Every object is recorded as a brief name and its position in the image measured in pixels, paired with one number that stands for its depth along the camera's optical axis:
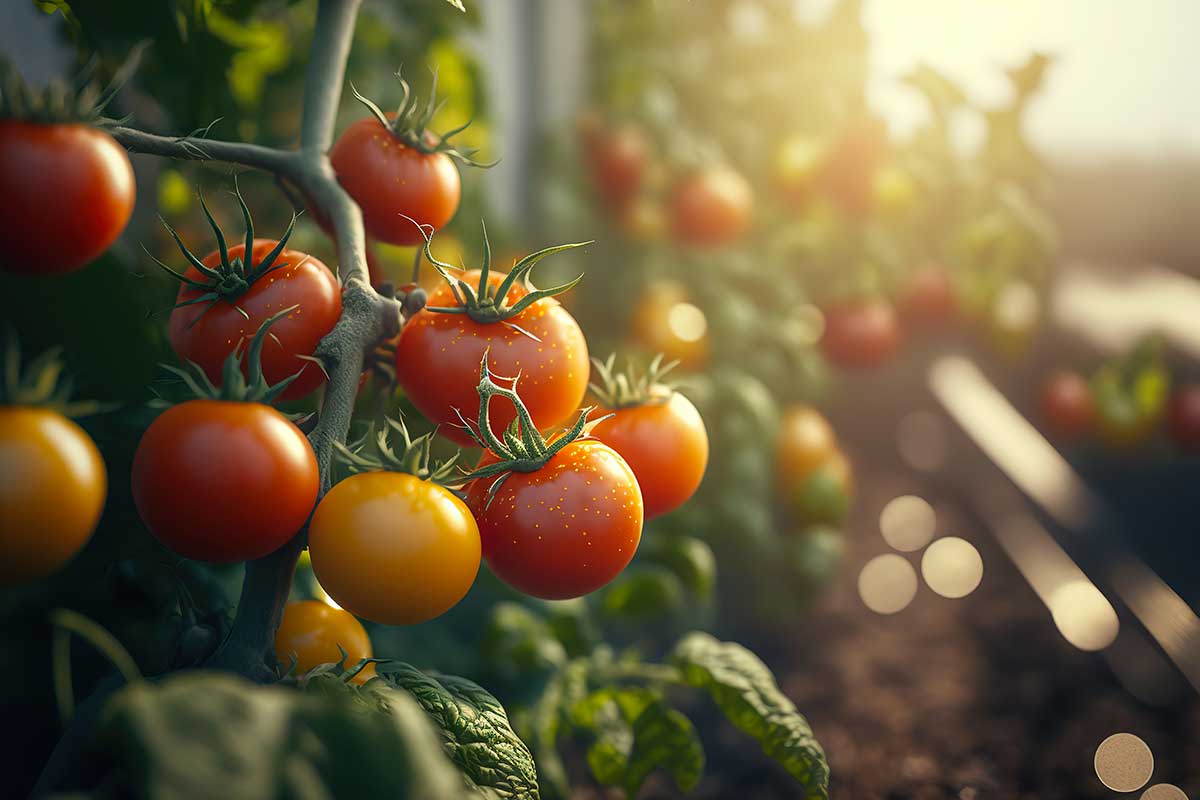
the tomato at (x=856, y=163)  1.86
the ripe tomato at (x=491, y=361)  0.55
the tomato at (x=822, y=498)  1.49
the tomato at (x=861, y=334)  1.83
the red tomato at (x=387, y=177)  0.62
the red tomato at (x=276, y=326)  0.53
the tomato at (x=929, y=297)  2.02
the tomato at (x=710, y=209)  1.70
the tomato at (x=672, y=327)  1.54
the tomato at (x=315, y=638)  0.57
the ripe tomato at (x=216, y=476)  0.45
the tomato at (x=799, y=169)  1.86
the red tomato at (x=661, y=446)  0.62
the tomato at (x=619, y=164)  1.79
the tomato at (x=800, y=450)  1.55
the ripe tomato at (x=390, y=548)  0.48
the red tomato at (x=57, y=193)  0.43
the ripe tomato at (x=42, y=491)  0.38
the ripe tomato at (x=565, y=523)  0.53
